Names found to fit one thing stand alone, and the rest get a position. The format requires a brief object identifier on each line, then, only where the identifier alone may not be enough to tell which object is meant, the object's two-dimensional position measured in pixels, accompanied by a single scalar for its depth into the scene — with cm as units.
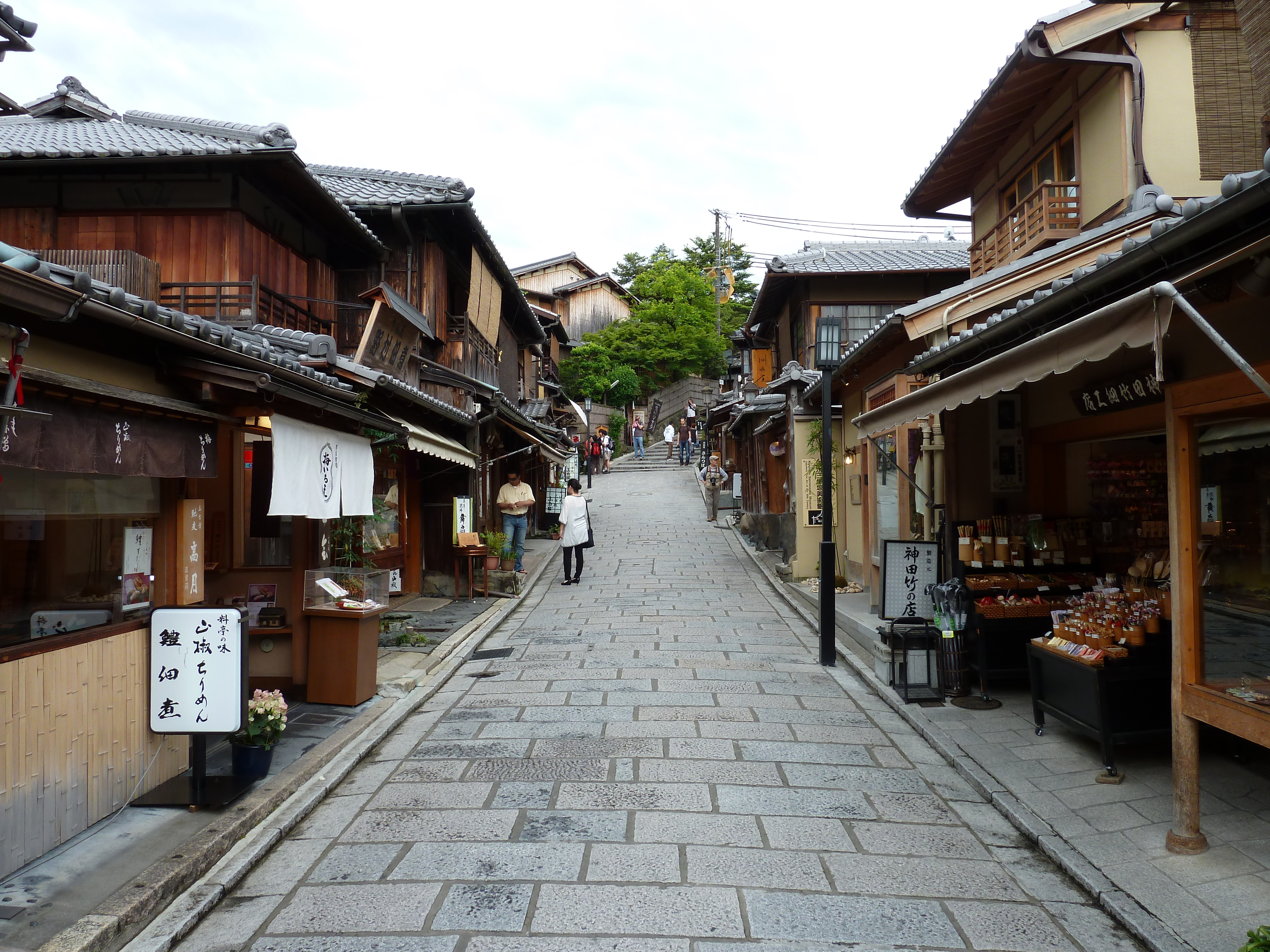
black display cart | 629
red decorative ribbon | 400
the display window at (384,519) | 1191
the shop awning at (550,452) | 2156
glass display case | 873
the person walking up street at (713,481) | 3048
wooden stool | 1587
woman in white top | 1772
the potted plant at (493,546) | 1645
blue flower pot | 624
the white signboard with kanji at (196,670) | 598
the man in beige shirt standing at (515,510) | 1823
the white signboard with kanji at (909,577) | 1012
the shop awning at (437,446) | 1091
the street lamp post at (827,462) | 1075
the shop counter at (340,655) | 857
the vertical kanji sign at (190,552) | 653
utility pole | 4875
